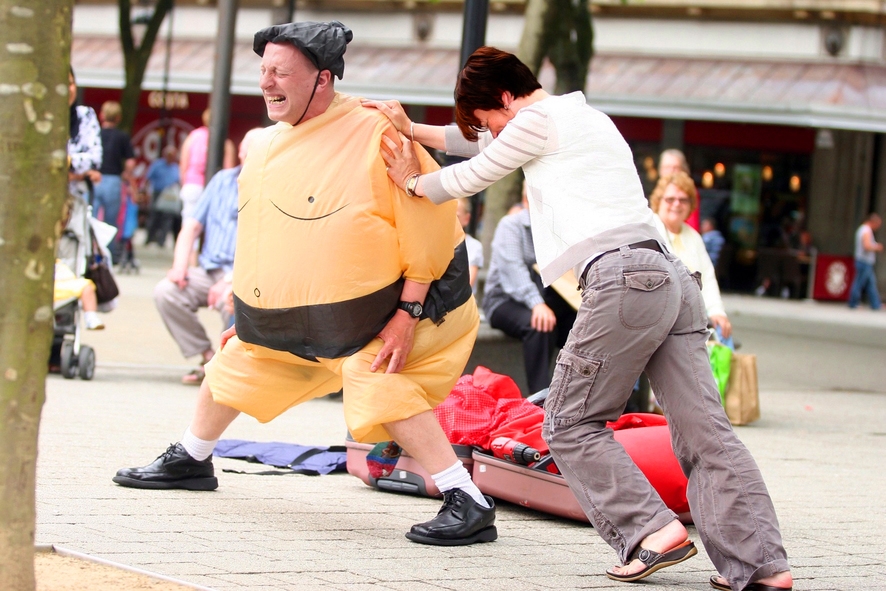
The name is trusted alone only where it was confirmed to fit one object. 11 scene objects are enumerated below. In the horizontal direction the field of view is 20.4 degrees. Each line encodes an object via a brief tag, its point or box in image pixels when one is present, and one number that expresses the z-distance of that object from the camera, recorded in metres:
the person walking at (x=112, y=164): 29.05
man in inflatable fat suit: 8.50
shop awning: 45.21
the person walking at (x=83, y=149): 17.19
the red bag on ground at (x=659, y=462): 9.53
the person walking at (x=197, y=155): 24.22
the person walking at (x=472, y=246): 16.07
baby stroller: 16.12
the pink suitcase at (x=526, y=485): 9.59
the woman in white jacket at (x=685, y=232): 14.87
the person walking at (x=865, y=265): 44.39
